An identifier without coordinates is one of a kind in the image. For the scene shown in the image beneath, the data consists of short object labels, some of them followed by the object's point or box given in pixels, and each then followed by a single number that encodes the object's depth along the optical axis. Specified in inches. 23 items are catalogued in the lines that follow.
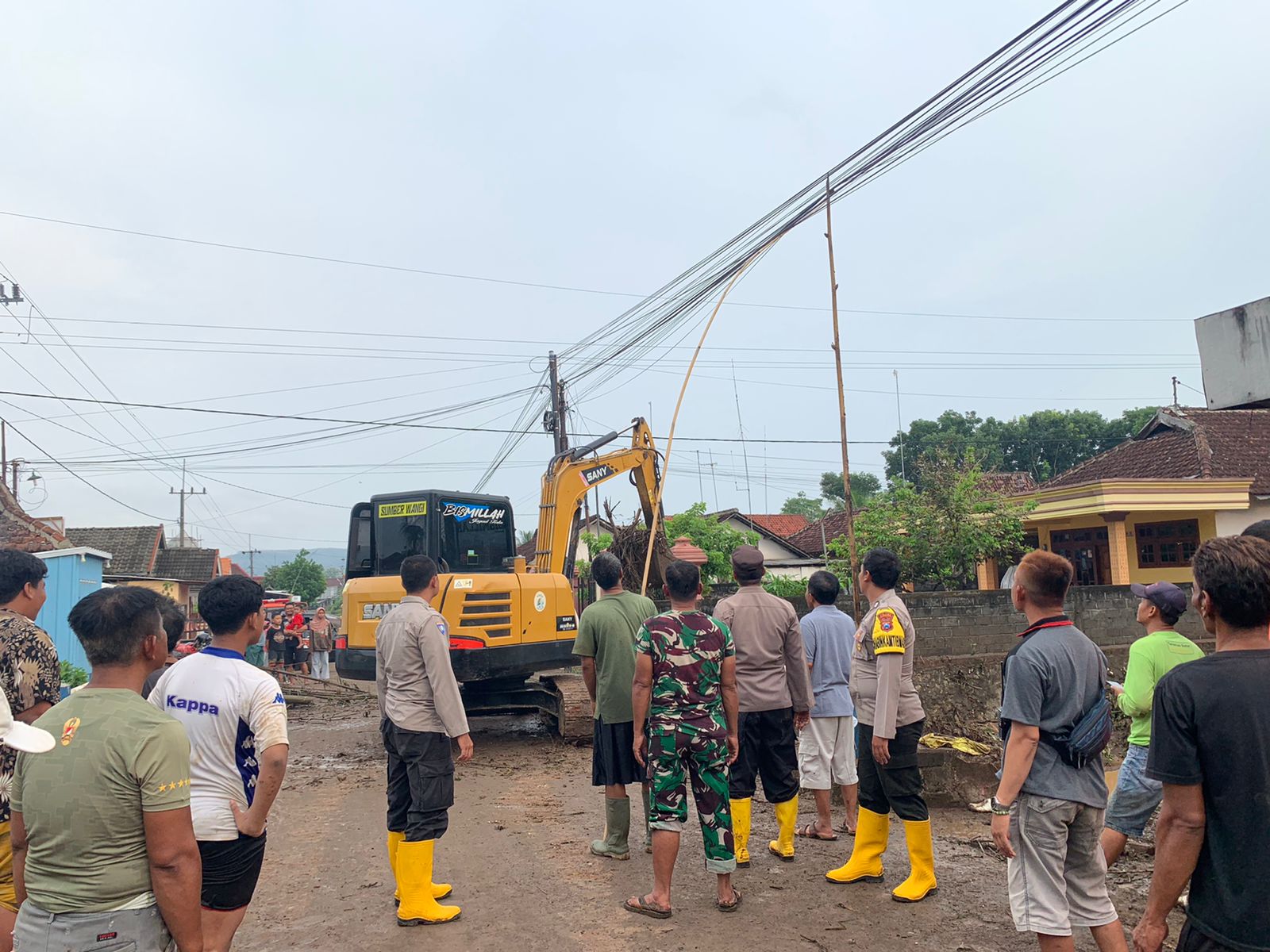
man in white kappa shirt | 127.9
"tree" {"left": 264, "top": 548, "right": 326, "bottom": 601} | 2581.2
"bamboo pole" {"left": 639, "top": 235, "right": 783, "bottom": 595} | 372.9
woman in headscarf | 757.3
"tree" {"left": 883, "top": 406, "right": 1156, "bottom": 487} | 1683.1
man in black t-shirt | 92.9
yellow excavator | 384.5
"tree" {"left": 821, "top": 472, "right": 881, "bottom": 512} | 1984.5
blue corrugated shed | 573.0
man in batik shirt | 133.0
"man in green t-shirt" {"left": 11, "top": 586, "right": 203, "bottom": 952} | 97.5
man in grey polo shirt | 141.6
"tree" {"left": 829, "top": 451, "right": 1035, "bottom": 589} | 610.5
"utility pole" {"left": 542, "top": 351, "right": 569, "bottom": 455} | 892.6
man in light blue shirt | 249.0
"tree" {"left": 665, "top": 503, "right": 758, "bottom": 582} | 856.9
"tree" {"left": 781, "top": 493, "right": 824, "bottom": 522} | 2655.0
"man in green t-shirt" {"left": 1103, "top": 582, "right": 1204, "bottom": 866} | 186.2
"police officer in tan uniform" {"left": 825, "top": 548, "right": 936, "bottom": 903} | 194.4
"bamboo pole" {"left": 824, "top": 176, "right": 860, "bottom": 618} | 338.0
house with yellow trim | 695.1
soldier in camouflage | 188.2
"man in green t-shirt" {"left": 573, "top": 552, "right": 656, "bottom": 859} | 226.8
